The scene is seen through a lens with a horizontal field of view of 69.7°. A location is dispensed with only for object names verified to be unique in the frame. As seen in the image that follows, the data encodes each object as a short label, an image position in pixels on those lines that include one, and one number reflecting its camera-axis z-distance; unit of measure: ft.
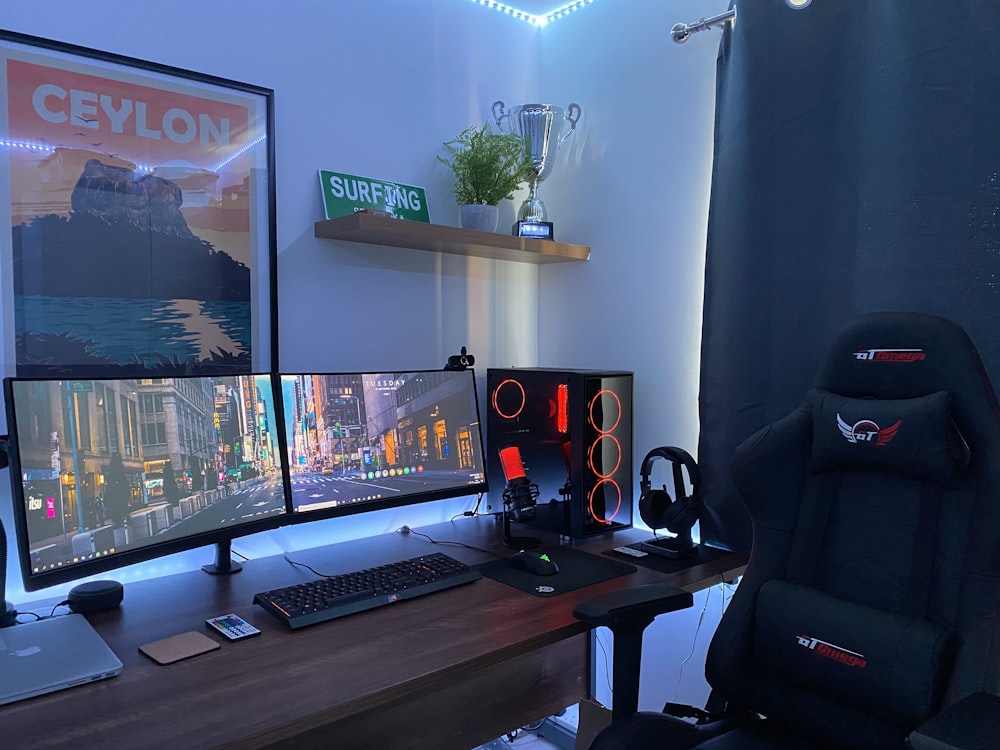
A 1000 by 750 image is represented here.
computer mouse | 5.20
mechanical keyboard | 4.33
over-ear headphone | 5.80
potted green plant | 6.91
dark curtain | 4.75
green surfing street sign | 6.31
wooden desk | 3.18
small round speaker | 4.43
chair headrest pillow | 3.90
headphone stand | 5.70
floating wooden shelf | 5.91
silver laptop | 3.42
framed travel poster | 4.86
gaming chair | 3.85
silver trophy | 7.23
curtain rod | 5.98
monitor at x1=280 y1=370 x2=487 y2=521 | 5.47
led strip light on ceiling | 7.65
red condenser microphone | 6.13
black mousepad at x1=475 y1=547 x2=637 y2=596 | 4.97
